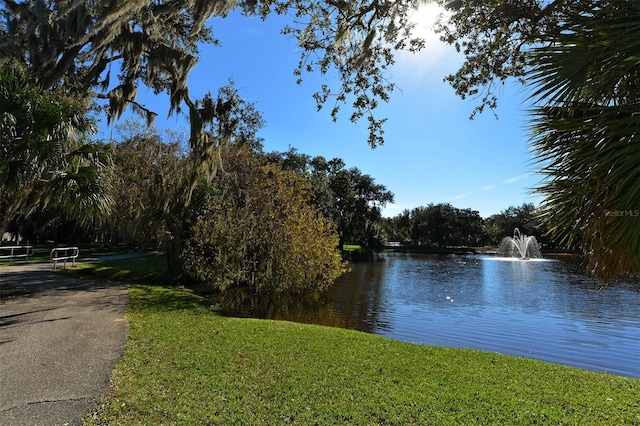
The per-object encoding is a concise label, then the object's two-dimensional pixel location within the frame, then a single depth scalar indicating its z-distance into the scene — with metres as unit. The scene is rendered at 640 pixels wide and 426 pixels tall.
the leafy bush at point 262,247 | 14.92
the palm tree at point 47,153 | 7.05
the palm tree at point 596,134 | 3.06
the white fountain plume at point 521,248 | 55.94
